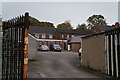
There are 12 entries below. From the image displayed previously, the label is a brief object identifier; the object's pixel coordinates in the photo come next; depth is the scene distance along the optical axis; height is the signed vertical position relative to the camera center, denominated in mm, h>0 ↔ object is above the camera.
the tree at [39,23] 66938 +8485
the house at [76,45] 40241 -104
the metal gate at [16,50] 6051 -168
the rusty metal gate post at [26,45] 6058 -1
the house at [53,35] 56022 +3225
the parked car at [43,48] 36303 -609
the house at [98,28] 57219 +5520
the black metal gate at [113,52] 11031 -422
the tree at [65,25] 74112 +8233
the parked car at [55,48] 37156 -613
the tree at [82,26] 77638 +8321
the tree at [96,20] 72750 +10187
